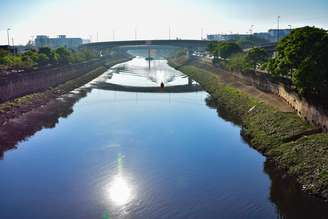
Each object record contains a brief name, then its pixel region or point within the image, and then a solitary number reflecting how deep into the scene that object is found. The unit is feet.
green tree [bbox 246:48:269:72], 313.32
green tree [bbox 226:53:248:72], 315.99
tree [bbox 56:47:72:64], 472.03
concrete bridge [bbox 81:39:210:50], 630.74
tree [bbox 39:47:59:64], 432.25
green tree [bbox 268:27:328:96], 146.72
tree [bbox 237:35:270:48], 619.26
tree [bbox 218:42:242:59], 417.08
